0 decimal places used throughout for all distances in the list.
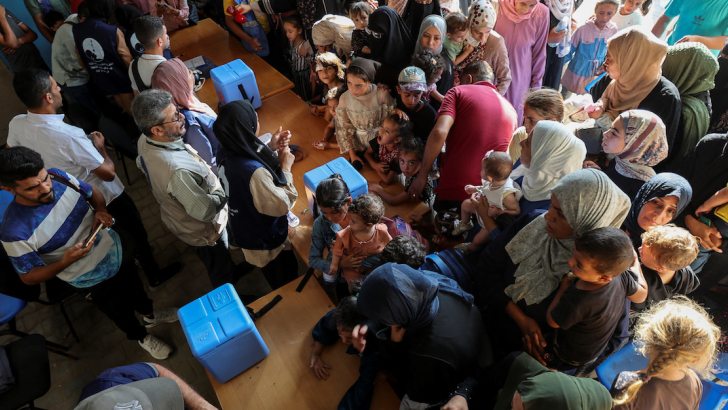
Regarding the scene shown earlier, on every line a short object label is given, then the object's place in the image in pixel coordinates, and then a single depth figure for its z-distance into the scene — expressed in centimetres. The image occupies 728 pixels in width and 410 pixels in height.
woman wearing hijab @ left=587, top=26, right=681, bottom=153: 258
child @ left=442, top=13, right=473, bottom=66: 327
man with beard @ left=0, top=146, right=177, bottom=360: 214
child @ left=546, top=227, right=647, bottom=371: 150
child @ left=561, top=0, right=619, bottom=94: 373
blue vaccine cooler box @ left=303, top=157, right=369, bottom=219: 259
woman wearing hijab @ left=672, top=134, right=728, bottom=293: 233
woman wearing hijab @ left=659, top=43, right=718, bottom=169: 263
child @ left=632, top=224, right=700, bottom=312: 188
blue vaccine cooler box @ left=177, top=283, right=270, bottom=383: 190
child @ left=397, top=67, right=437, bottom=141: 284
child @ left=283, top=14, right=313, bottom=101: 407
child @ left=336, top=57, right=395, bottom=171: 291
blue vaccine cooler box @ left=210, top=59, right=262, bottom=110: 347
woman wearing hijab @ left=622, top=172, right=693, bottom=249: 208
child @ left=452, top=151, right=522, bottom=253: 219
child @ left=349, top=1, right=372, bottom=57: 345
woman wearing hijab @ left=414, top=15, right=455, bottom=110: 308
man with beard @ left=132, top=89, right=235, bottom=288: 242
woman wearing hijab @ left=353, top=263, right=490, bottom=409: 161
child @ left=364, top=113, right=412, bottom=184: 284
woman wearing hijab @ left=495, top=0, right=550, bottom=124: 344
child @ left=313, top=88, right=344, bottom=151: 322
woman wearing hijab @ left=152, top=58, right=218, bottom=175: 304
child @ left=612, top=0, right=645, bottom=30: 391
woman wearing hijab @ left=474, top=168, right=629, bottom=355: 165
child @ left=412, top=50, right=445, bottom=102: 297
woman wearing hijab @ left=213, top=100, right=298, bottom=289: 239
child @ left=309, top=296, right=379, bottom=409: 195
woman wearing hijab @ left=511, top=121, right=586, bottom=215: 204
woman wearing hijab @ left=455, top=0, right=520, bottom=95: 321
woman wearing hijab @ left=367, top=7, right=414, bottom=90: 316
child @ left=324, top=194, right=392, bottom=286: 216
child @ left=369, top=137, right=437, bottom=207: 275
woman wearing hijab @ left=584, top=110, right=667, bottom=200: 228
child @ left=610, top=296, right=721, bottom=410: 163
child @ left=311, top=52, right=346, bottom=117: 331
